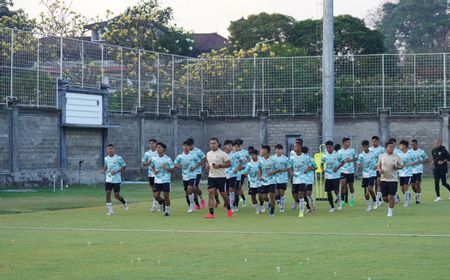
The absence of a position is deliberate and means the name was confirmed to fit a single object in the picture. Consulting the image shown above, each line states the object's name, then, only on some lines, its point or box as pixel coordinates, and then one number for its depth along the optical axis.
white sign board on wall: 46.12
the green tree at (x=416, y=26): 116.81
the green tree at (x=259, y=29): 91.88
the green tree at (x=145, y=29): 74.58
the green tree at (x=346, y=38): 86.88
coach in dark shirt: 34.66
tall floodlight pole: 47.59
